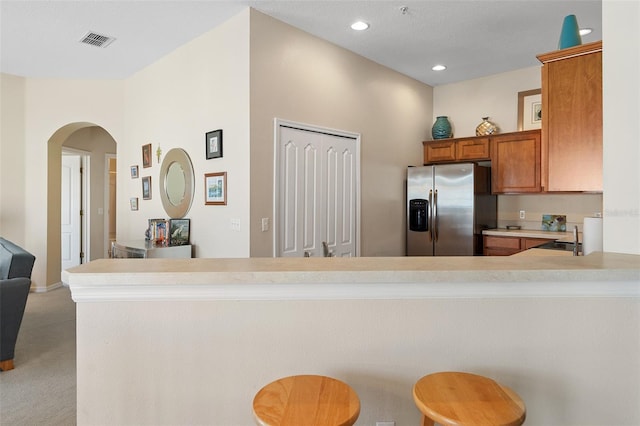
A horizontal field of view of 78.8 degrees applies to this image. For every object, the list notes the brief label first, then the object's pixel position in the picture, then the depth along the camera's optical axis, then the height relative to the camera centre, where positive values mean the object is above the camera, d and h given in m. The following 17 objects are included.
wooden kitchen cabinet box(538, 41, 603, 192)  2.08 +0.52
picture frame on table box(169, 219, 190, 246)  3.87 -0.20
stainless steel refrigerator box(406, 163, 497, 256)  4.41 +0.04
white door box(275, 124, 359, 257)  3.55 +0.20
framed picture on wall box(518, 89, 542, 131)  4.63 +1.24
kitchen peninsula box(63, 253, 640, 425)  1.34 -0.45
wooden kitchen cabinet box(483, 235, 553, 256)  4.28 -0.36
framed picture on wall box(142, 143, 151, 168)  4.65 +0.70
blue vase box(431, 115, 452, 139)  5.14 +1.11
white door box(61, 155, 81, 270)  6.21 +0.10
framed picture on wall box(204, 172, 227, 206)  3.49 +0.22
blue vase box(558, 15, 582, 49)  2.27 +1.05
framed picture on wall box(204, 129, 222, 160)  3.51 +0.64
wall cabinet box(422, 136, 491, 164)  4.77 +0.80
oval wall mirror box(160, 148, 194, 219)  3.96 +0.32
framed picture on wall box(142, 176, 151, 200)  4.66 +0.31
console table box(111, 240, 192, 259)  3.56 -0.35
